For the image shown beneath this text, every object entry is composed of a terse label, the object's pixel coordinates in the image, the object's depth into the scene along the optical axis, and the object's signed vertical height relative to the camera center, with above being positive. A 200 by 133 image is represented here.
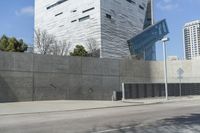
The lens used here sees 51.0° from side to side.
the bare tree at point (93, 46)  54.70 +7.34
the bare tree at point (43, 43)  43.17 +6.31
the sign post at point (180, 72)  21.12 -0.09
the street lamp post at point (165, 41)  20.72 +3.01
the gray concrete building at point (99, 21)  65.11 +17.49
